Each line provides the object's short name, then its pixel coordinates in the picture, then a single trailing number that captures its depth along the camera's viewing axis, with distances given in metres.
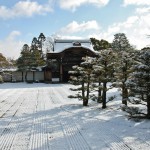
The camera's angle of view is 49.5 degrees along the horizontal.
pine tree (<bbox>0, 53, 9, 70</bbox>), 24.58
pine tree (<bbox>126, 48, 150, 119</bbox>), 4.52
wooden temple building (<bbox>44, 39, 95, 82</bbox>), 19.76
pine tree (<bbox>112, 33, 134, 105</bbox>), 6.85
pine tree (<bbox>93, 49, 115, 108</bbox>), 6.45
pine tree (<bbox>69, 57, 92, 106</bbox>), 6.91
